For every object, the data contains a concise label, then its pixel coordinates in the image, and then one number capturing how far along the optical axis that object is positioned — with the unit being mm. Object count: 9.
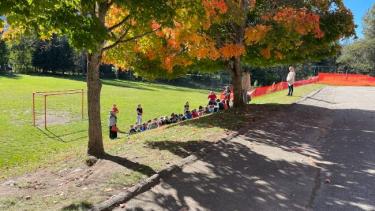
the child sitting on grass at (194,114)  21591
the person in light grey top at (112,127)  17953
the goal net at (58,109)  23109
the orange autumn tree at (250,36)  13688
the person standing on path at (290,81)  24656
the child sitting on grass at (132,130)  19070
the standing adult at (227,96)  23406
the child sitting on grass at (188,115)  21175
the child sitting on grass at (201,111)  22375
